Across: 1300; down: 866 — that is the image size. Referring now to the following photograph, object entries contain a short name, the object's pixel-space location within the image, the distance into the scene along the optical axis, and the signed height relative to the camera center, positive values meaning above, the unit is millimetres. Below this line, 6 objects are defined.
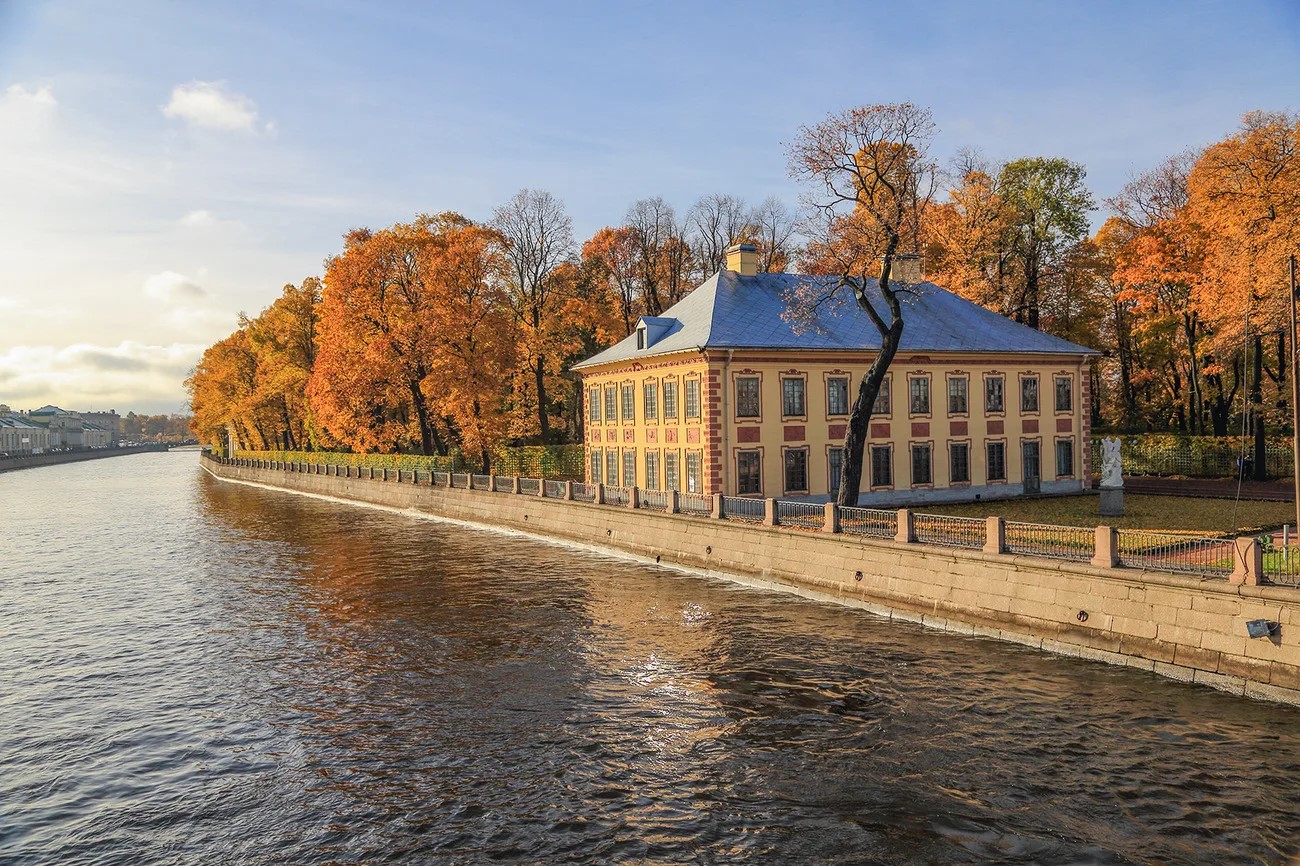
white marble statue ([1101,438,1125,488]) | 33750 -1855
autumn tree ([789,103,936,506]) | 30156 +7065
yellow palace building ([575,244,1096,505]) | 36938 +1186
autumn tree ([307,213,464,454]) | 57344 +7370
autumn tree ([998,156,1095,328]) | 59594 +14493
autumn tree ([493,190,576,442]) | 62875 +11853
